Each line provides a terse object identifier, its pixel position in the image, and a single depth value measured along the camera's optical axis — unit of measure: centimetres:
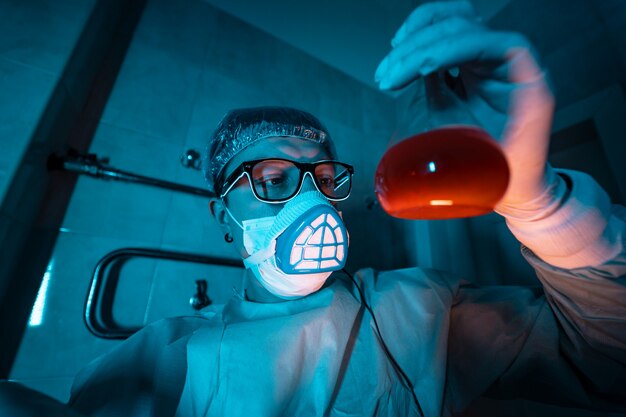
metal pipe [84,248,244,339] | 75
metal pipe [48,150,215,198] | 80
